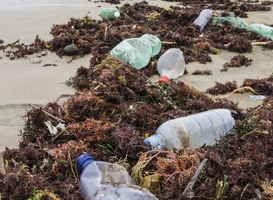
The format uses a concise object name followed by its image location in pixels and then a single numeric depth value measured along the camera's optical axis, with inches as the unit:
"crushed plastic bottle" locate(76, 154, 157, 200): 53.1
